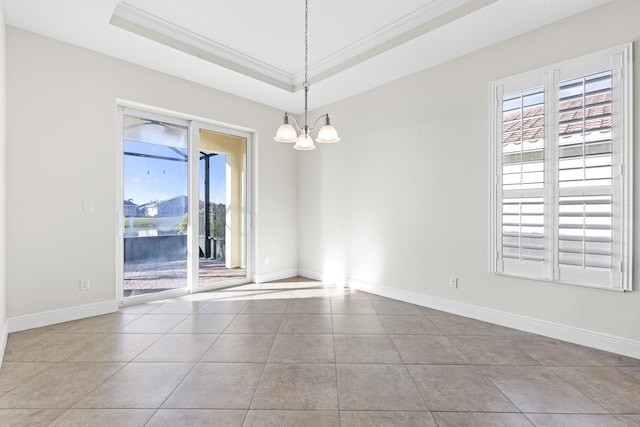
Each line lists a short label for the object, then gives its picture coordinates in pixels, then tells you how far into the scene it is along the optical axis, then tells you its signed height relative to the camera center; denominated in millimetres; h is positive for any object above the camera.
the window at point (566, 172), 2498 +357
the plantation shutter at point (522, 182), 2908 +290
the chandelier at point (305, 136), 2779 +702
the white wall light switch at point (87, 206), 3326 +75
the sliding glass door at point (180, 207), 3857 +87
